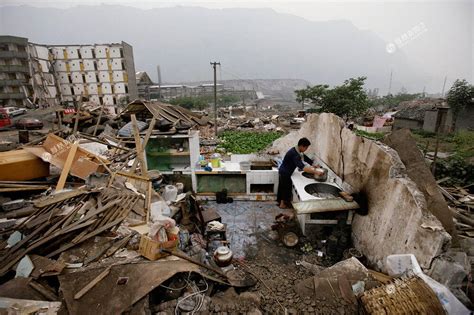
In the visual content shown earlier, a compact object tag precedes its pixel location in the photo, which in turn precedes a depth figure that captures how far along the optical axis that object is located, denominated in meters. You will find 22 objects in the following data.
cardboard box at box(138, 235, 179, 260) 3.26
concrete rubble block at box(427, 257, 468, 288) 2.36
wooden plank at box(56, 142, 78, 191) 5.44
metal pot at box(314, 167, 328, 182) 5.54
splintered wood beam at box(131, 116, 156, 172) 5.94
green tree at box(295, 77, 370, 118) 18.80
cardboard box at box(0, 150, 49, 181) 5.40
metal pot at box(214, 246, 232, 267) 3.64
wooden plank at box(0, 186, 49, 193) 5.02
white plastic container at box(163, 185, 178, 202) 5.66
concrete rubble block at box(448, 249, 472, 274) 2.41
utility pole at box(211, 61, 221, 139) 16.28
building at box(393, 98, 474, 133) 17.38
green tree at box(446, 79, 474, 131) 16.34
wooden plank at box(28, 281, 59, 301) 2.73
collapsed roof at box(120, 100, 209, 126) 6.88
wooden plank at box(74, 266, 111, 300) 2.58
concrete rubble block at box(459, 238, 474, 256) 3.25
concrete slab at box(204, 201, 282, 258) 4.72
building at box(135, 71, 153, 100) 43.75
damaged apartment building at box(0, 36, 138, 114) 29.83
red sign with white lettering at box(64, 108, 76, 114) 16.91
